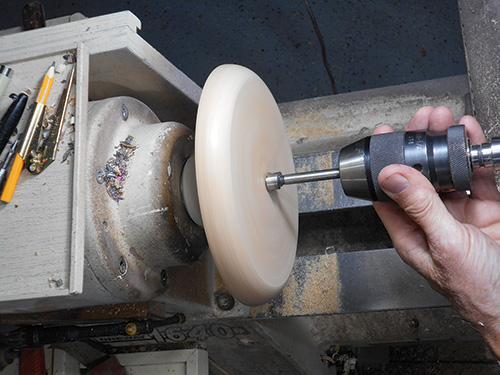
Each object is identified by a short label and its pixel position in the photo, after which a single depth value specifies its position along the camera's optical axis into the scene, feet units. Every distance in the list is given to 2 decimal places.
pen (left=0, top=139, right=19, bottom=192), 2.72
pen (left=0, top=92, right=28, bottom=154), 2.81
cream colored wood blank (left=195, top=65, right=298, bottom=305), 2.69
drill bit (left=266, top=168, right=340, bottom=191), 3.20
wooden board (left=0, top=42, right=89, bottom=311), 2.56
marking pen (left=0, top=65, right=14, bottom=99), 2.96
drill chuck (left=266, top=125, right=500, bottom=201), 2.82
